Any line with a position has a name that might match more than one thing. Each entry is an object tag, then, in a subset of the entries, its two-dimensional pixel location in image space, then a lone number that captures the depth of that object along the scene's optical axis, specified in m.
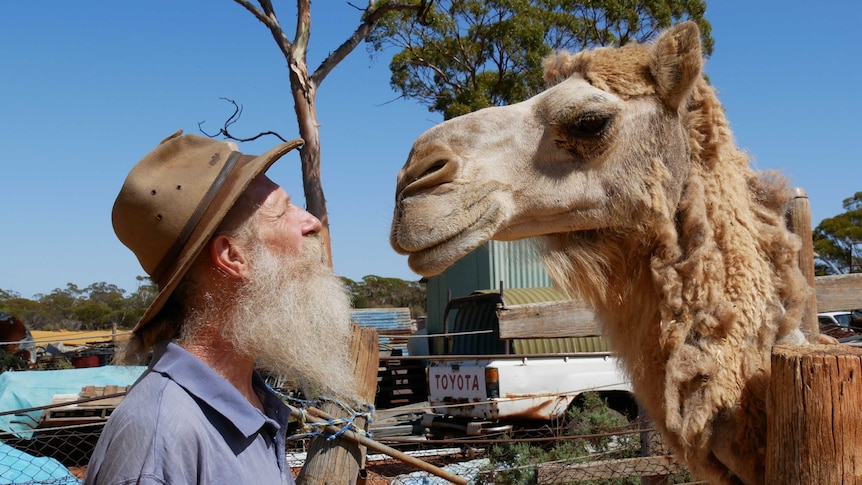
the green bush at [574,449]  6.58
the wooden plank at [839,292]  3.65
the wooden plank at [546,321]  4.12
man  1.62
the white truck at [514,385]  9.29
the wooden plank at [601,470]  5.03
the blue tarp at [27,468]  6.80
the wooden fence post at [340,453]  3.50
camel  2.33
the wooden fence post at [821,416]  1.73
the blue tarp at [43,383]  11.29
